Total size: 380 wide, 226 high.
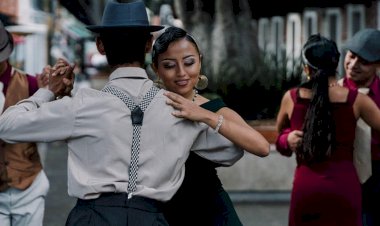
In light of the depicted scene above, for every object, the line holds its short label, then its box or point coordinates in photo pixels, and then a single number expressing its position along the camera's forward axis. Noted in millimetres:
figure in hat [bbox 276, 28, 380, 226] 9252
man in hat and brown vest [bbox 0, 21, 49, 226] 8500
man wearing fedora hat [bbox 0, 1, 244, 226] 5594
